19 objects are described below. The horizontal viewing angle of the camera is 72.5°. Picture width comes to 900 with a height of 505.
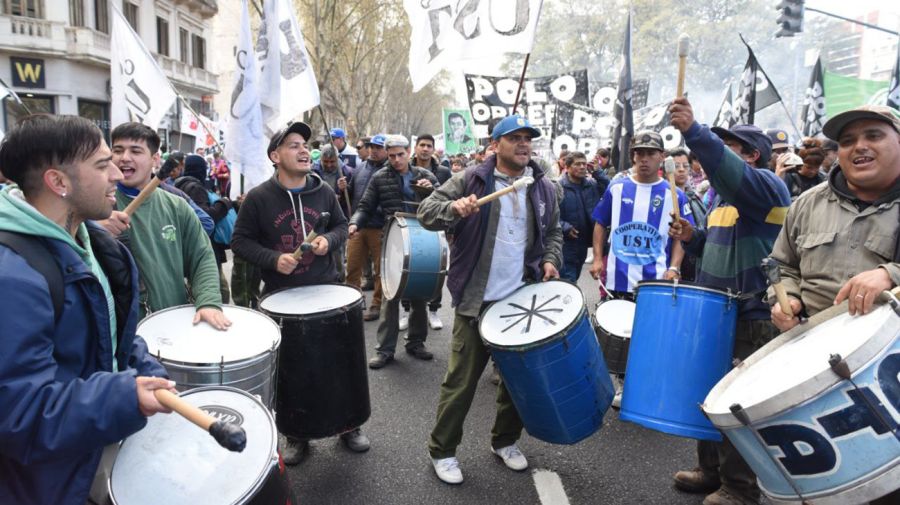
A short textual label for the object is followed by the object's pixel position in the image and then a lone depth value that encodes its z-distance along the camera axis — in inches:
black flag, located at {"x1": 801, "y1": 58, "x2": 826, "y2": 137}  449.7
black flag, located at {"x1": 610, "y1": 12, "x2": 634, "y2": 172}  189.2
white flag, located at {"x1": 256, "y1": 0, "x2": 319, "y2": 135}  220.1
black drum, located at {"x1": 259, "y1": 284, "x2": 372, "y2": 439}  135.3
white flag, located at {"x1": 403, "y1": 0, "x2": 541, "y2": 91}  174.6
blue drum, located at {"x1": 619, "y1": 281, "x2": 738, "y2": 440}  113.3
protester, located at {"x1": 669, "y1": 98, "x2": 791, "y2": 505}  117.1
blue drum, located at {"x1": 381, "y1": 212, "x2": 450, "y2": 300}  201.5
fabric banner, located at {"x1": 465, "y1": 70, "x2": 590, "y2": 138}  510.0
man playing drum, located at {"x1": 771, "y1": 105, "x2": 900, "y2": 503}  95.3
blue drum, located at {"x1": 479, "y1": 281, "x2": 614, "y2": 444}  120.9
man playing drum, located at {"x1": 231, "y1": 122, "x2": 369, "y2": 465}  154.7
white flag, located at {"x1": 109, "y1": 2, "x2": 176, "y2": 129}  240.5
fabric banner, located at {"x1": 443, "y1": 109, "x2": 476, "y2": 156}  786.8
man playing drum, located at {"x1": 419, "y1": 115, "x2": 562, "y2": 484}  143.0
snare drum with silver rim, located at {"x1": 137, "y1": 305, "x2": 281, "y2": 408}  102.2
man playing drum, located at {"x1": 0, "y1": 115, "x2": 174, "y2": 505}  61.1
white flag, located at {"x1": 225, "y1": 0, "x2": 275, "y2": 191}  206.2
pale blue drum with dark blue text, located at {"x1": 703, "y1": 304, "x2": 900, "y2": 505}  73.3
